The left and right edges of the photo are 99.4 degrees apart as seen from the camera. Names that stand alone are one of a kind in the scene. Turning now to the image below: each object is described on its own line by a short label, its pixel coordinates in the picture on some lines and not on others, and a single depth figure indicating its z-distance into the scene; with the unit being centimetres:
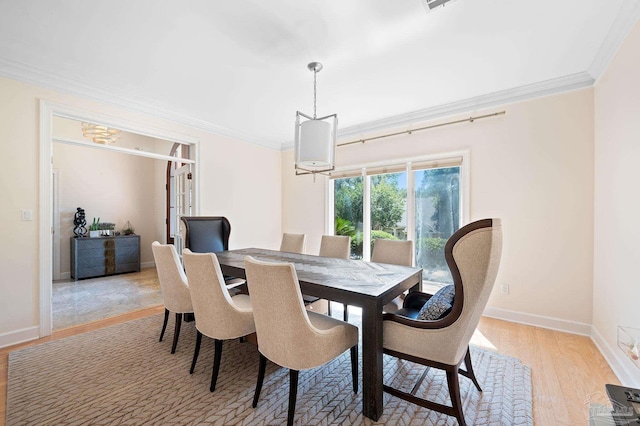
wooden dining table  156
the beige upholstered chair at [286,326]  144
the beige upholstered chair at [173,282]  219
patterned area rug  160
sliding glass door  357
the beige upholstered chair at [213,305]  179
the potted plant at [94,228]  524
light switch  264
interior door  417
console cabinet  493
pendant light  236
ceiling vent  175
